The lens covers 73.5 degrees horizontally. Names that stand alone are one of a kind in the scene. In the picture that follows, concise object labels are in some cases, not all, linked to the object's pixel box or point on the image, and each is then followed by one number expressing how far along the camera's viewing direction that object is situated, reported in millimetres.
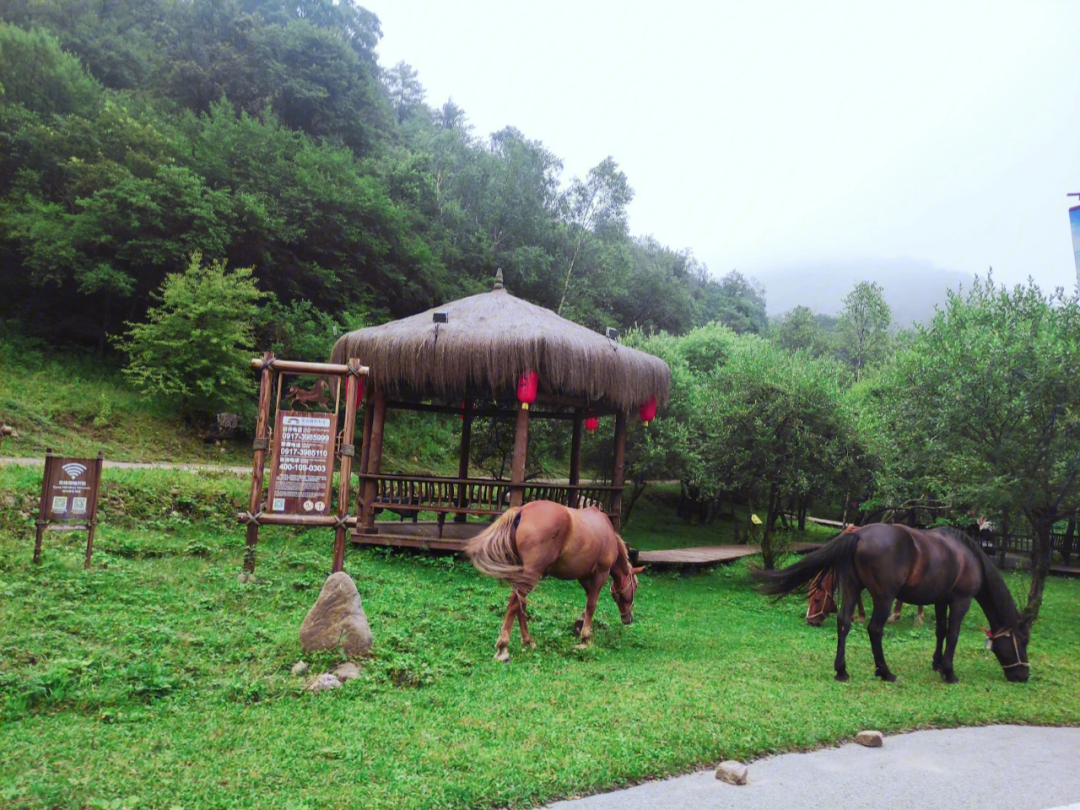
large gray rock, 5648
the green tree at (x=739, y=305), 50281
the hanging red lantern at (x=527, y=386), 10438
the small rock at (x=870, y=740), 4861
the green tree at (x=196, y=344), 16938
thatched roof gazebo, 10555
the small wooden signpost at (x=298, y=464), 8148
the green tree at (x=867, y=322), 40812
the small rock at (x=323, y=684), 5058
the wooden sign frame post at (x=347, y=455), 8211
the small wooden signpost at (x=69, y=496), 7434
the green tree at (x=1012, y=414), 10047
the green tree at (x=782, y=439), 14859
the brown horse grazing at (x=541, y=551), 6645
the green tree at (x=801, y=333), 44375
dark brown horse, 6863
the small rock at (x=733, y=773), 4055
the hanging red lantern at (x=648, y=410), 12391
